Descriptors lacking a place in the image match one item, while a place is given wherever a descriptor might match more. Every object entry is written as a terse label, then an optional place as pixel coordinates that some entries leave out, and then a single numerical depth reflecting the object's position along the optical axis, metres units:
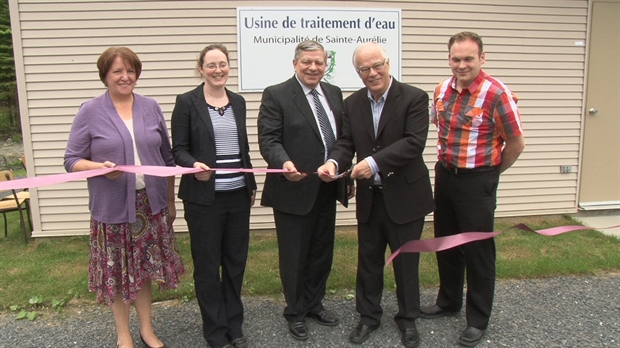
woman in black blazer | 2.96
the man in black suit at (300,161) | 3.16
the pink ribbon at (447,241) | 2.93
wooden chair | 5.73
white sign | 5.50
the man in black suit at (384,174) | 3.01
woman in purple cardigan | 2.75
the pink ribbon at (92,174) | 2.66
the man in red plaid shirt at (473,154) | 2.99
